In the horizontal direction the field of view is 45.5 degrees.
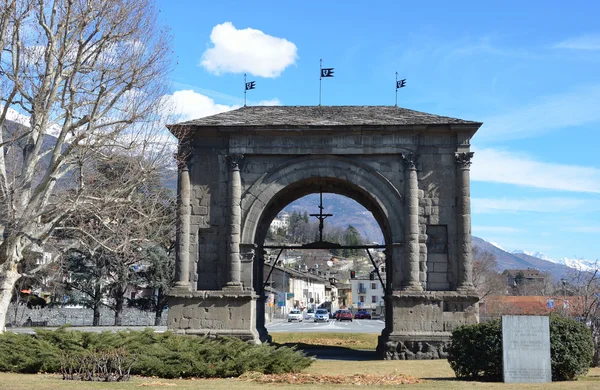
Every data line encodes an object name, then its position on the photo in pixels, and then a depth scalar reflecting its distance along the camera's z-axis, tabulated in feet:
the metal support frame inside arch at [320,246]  95.97
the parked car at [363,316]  277.44
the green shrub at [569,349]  55.06
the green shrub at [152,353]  56.03
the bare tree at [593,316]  72.69
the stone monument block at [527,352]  53.78
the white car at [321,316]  229.04
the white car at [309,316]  255.29
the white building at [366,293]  451.53
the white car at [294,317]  238.68
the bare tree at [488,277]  290.97
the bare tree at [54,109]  65.72
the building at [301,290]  321.32
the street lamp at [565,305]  105.54
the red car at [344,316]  244.01
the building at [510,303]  198.29
